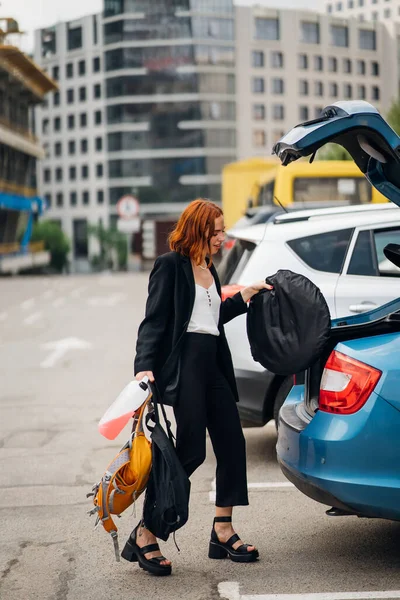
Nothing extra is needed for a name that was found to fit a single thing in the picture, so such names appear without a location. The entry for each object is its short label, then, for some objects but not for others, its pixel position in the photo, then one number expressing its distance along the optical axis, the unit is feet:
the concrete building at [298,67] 407.85
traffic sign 127.57
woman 15.94
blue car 14.43
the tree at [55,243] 352.28
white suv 23.06
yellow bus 72.90
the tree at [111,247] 387.34
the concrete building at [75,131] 420.77
